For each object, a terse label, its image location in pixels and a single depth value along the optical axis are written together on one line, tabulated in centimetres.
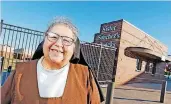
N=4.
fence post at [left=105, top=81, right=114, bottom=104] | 291
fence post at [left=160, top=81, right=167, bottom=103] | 473
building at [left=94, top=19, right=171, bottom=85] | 737
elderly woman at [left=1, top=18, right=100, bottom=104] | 106
